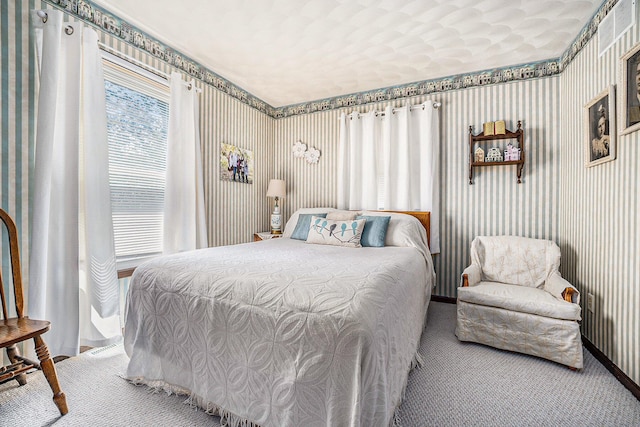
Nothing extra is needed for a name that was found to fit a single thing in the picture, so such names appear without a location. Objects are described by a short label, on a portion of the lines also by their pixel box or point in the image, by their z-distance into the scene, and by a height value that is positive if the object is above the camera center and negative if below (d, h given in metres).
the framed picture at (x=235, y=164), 3.36 +0.60
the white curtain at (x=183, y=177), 2.65 +0.33
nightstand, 3.63 -0.32
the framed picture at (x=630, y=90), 1.65 +0.72
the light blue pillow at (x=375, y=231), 2.69 -0.20
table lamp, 3.80 +0.23
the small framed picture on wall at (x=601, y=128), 1.88 +0.59
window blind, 2.34 +0.50
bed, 1.10 -0.57
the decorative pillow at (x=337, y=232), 2.67 -0.21
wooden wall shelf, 2.89 +0.71
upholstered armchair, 1.92 -0.66
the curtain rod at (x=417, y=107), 3.25 +1.23
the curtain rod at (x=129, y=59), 1.88 +1.28
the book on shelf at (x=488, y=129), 2.99 +0.87
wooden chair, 1.38 -0.60
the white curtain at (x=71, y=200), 1.86 +0.08
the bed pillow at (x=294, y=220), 3.43 -0.11
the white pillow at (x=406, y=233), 2.69 -0.22
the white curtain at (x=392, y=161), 3.26 +0.62
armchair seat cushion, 1.92 -0.66
